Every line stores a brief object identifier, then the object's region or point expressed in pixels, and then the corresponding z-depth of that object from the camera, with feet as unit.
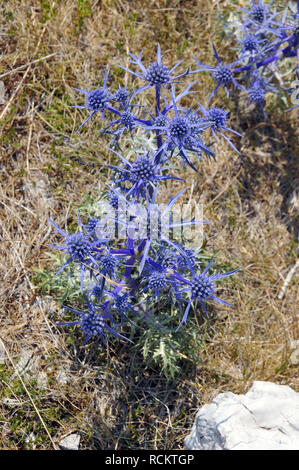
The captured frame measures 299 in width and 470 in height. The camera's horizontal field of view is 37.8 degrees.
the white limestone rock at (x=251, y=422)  9.34
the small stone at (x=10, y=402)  11.20
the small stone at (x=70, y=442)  11.07
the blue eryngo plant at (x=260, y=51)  11.62
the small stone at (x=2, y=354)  11.54
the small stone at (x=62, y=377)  11.52
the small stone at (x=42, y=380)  11.47
